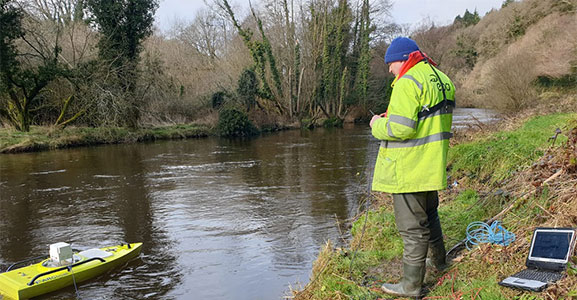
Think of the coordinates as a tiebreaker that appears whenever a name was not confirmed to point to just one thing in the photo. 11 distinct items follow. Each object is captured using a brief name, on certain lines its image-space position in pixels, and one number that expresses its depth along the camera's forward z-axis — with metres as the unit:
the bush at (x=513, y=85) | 20.91
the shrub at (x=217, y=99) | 30.19
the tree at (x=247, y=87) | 30.39
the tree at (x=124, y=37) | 24.81
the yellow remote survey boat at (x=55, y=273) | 5.42
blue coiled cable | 4.23
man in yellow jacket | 3.47
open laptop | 3.37
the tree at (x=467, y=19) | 66.38
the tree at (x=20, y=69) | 21.06
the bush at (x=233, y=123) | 26.97
